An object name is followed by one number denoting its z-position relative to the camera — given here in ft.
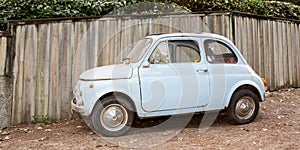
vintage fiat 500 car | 13.37
